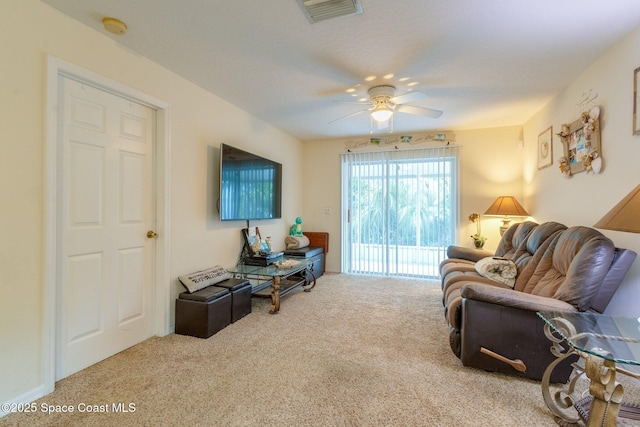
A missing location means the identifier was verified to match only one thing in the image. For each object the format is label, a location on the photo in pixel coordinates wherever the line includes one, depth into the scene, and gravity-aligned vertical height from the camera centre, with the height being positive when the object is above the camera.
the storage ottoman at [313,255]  4.20 -0.64
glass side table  1.17 -0.63
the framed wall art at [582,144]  2.22 +0.63
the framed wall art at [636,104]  1.81 +0.74
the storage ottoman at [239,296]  2.75 -0.85
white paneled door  1.86 -0.09
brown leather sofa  1.71 -0.57
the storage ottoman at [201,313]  2.41 -0.89
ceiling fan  2.74 +1.10
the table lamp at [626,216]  1.15 +0.00
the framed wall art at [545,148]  3.10 +0.79
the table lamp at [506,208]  3.62 +0.09
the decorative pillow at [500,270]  2.58 -0.54
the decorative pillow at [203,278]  2.57 -0.64
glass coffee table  3.02 -0.77
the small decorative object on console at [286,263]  3.36 -0.62
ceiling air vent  1.64 +1.27
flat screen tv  3.01 +0.35
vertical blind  4.39 +0.08
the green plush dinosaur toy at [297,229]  4.71 -0.25
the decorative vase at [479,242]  3.99 -0.40
